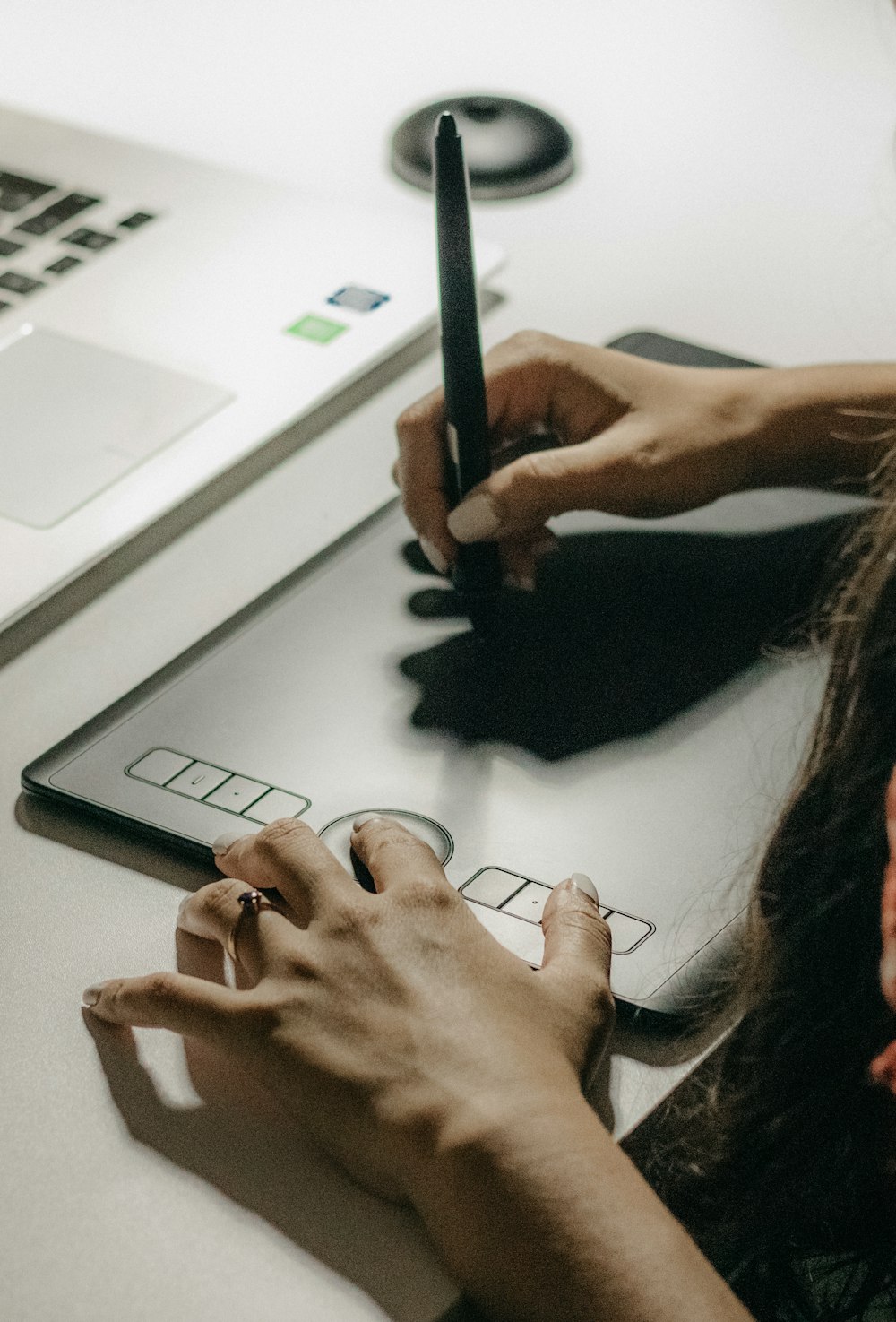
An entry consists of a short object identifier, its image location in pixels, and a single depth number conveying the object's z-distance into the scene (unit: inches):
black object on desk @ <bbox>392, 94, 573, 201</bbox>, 48.5
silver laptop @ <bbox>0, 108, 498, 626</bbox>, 40.1
